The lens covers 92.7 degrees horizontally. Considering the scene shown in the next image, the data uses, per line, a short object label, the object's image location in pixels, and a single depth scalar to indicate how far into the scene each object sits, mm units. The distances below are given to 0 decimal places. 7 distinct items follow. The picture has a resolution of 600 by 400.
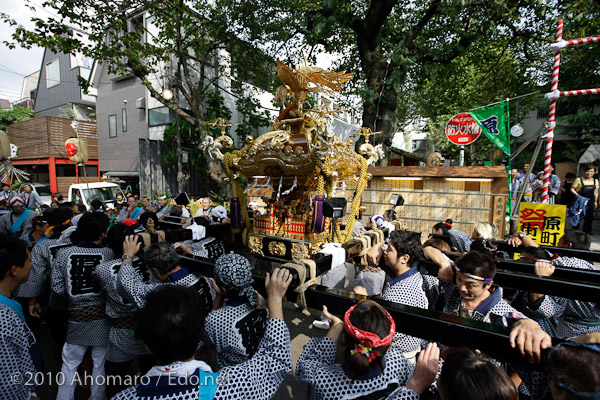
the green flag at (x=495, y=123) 6832
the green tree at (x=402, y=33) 8258
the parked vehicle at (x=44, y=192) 13984
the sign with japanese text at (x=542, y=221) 4914
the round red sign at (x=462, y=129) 8922
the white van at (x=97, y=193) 11070
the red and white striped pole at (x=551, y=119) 3470
